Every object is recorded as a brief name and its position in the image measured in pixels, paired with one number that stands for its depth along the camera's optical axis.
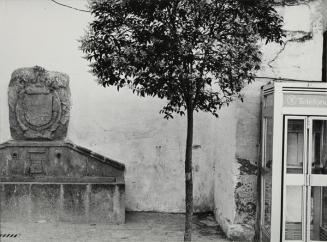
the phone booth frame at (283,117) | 6.07
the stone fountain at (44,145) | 8.65
